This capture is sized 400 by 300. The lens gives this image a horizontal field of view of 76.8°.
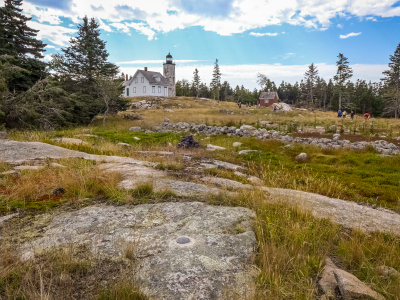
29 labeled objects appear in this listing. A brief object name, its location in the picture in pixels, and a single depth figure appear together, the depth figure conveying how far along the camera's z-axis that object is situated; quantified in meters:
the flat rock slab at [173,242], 2.41
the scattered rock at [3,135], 12.02
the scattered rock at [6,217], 3.58
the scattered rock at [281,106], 55.28
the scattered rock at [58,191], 4.72
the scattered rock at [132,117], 30.14
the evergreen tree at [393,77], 50.81
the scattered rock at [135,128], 21.54
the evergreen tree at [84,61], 25.95
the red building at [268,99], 73.75
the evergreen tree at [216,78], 83.94
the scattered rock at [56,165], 6.20
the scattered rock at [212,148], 12.78
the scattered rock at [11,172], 5.48
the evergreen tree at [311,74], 77.81
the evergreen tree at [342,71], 56.75
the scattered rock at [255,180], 6.63
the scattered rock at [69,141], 10.71
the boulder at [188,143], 12.62
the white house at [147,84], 63.84
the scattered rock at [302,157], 11.69
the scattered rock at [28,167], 5.96
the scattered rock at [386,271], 2.69
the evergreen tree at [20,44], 19.03
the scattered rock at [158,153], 9.82
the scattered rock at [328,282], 2.40
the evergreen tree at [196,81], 92.61
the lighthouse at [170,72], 72.88
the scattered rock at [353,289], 2.31
